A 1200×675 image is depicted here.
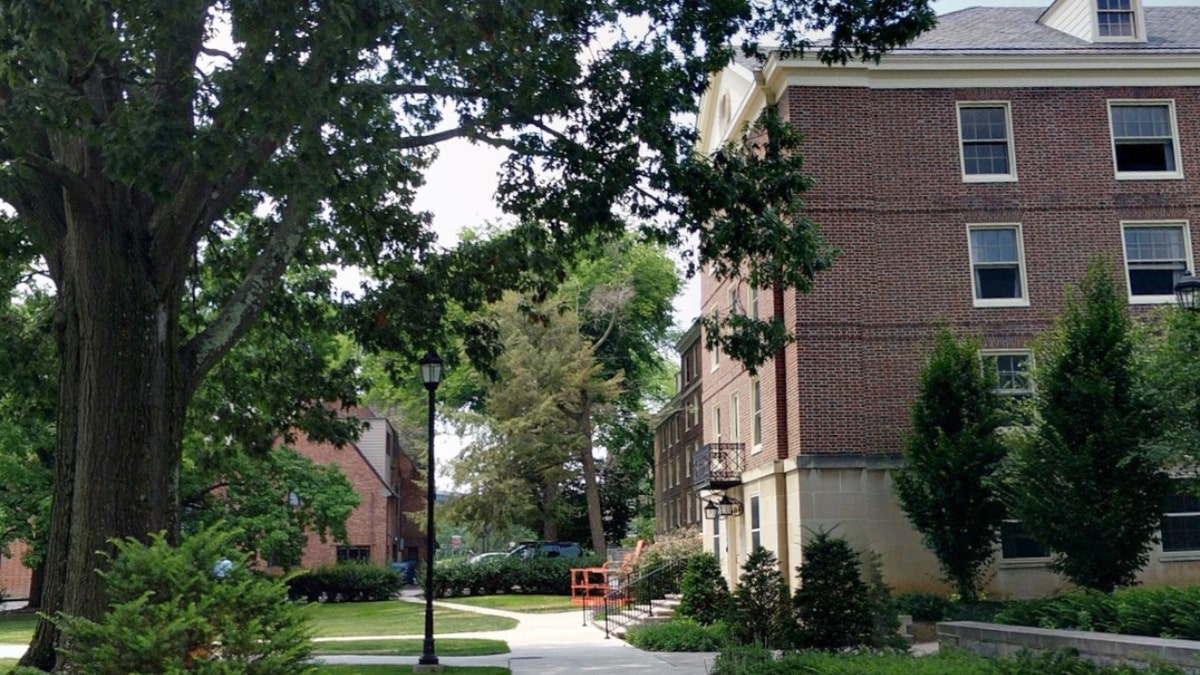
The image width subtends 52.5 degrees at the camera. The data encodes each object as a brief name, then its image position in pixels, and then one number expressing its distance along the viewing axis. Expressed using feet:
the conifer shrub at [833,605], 53.47
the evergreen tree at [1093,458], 57.16
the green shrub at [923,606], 69.15
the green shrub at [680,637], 64.39
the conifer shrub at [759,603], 56.95
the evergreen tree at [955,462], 68.49
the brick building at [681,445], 152.05
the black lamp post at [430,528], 54.60
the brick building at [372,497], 168.14
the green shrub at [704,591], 74.43
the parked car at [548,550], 150.20
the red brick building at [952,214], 78.02
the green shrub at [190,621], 26.03
